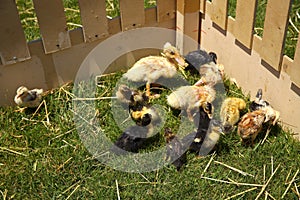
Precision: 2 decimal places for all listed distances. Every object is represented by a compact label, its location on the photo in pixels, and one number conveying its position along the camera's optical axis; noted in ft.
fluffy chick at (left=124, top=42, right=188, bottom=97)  7.75
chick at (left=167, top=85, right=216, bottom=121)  7.08
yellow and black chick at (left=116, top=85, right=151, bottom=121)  7.26
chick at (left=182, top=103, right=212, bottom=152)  6.49
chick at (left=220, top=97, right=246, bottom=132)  6.80
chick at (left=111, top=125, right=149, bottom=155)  6.59
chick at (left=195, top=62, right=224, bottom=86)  7.62
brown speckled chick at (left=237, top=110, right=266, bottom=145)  6.51
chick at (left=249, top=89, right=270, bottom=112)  6.96
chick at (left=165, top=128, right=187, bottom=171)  6.39
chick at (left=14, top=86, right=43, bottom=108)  7.42
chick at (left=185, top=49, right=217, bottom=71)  7.95
